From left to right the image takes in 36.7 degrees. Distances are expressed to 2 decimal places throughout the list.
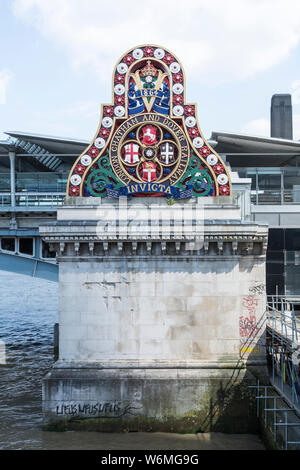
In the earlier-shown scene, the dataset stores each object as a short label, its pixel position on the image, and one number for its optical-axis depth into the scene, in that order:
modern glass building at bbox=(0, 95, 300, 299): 36.94
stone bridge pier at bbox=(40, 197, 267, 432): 23.97
